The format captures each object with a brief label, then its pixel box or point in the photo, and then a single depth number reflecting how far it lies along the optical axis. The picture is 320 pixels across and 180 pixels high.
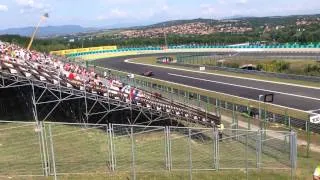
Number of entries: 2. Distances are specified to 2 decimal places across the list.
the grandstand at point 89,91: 23.62
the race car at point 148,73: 70.21
